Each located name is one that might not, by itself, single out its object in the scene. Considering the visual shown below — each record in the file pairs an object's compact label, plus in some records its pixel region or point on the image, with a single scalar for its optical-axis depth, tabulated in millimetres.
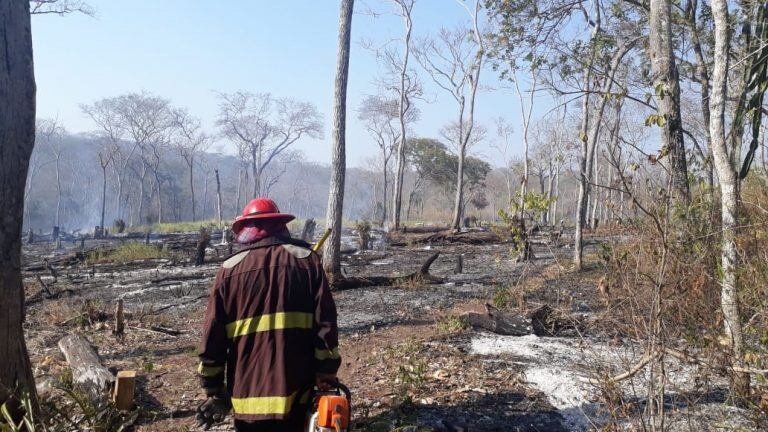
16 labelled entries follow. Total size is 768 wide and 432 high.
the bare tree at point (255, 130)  47031
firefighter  2631
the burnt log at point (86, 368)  4215
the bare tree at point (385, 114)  40659
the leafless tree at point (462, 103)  24906
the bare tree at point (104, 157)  29103
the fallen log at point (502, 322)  6113
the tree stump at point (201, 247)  14986
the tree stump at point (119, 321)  7008
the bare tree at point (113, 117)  45500
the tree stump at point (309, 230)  20641
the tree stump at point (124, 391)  4141
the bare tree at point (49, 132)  49031
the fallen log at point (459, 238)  20906
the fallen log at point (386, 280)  10312
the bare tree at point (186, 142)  47450
